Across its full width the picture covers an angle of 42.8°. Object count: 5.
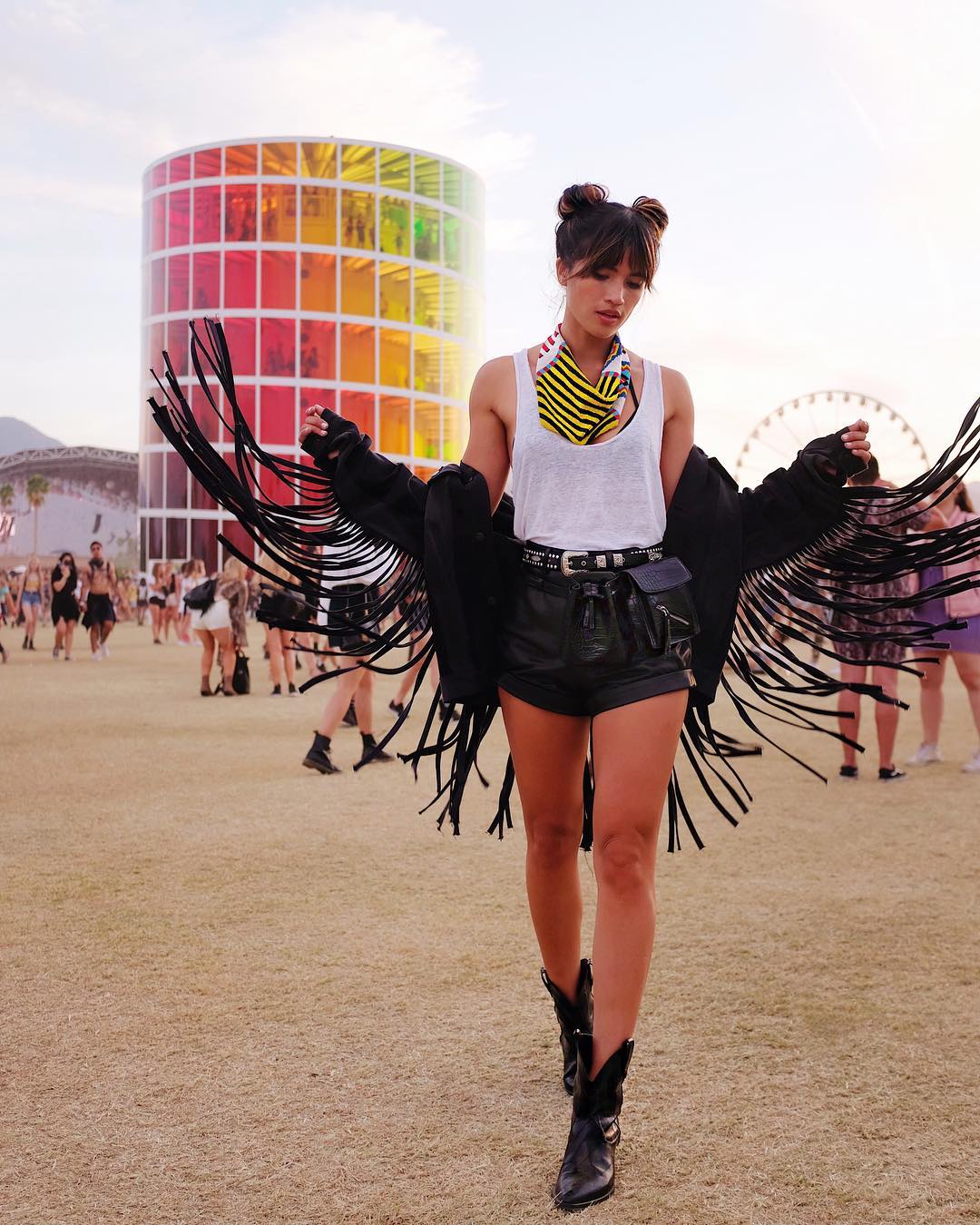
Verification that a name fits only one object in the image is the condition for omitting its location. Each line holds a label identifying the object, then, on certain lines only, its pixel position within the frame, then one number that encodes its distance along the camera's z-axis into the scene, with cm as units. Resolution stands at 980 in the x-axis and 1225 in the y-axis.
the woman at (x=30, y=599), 2503
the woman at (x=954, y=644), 864
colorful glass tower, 6191
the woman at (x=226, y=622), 1467
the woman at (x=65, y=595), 2112
